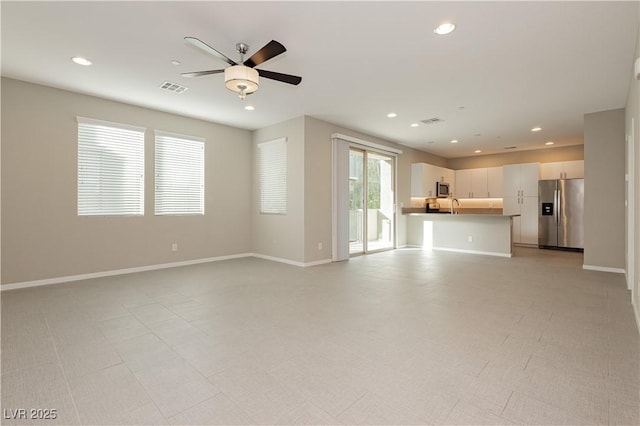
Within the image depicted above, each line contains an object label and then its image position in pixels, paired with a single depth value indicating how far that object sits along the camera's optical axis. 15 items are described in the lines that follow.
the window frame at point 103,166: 4.76
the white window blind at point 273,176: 6.25
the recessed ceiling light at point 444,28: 2.81
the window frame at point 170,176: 5.59
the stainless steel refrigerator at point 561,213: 7.60
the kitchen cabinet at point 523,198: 8.41
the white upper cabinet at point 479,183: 9.65
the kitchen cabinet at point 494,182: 9.32
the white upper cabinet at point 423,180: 8.69
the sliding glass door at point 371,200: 7.23
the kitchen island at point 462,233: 7.10
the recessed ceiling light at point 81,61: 3.55
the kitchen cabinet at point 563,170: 8.02
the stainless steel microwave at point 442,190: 9.27
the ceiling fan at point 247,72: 2.71
